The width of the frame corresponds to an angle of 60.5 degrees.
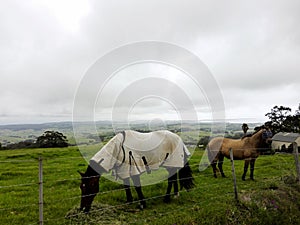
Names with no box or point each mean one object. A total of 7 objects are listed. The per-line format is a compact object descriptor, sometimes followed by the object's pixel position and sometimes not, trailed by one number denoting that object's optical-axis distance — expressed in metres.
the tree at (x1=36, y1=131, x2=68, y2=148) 26.52
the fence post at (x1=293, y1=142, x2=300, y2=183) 6.92
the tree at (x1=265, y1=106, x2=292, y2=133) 39.92
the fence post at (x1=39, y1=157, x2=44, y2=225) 3.55
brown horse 9.33
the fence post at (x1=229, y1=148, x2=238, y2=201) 5.86
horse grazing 5.42
